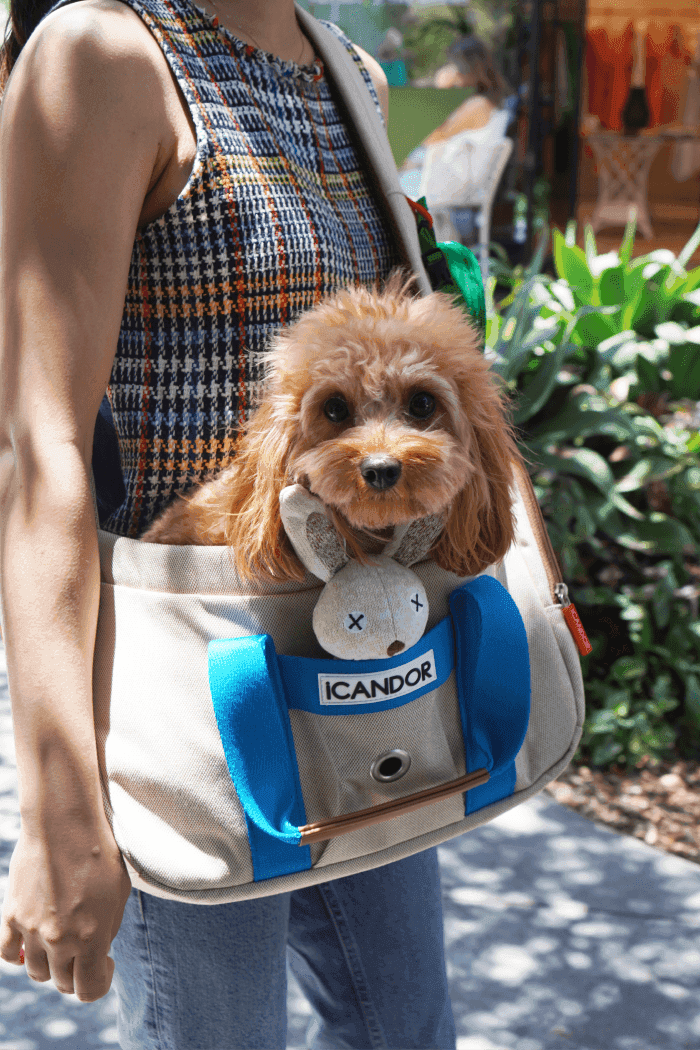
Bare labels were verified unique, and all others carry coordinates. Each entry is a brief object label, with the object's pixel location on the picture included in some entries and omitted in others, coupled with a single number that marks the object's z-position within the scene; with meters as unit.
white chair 7.56
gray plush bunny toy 1.04
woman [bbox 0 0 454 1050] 0.99
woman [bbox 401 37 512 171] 7.77
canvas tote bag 1.05
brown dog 1.01
